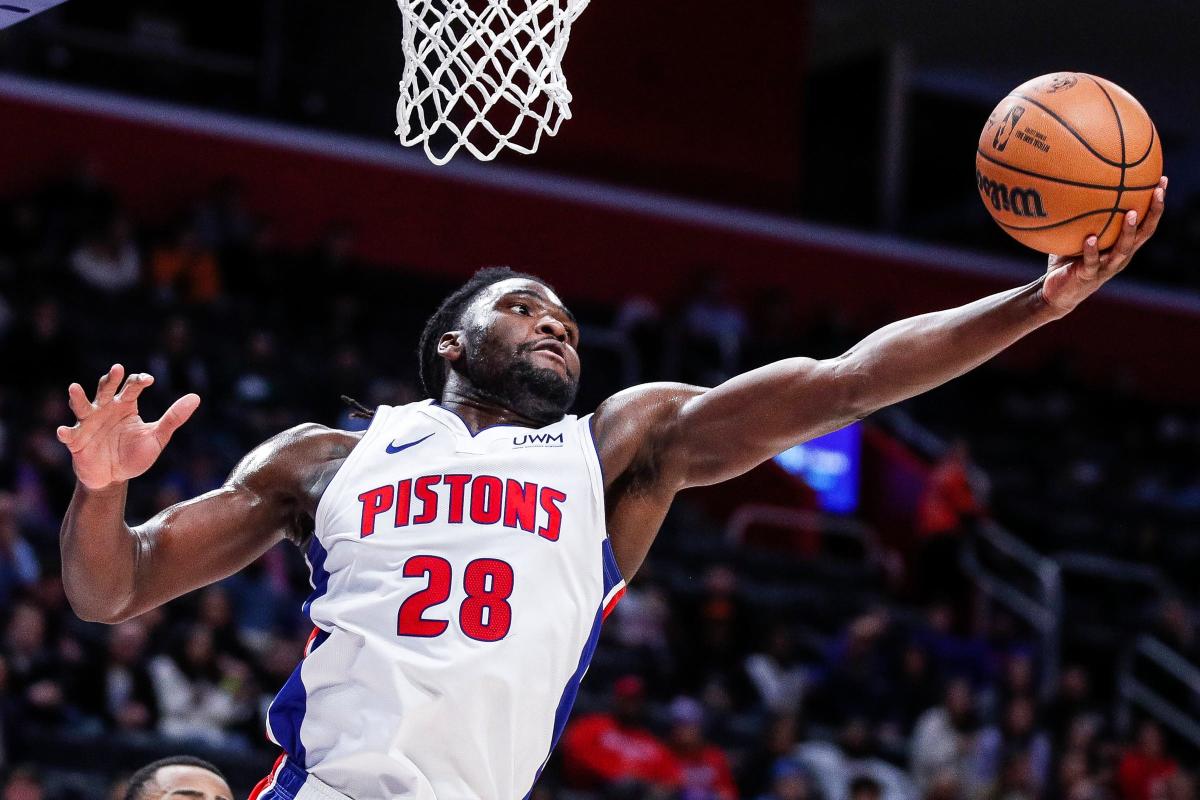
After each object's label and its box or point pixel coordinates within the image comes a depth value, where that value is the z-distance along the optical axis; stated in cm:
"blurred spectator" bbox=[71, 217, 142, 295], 1295
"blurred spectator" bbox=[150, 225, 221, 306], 1338
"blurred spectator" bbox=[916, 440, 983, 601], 1428
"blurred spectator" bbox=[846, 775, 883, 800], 978
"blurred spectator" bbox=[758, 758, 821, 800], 977
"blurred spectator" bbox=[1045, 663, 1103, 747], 1227
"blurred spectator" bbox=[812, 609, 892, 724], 1160
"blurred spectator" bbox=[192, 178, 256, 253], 1444
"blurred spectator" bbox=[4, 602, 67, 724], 837
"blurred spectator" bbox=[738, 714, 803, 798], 1036
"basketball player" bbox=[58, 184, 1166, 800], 368
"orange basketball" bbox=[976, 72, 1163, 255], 376
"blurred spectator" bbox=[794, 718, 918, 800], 1038
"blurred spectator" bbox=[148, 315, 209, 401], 1158
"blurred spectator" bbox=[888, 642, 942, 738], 1177
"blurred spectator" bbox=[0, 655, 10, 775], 804
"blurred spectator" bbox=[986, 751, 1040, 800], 1103
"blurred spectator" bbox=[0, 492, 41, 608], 909
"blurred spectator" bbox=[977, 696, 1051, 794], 1116
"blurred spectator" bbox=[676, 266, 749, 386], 1573
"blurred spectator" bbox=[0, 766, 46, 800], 740
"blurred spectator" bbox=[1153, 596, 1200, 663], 1378
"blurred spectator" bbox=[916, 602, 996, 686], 1308
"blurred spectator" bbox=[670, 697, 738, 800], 991
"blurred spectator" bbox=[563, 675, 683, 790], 980
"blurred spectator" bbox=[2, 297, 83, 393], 1124
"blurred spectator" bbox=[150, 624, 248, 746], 878
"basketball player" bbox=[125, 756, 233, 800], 442
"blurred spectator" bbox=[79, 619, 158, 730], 859
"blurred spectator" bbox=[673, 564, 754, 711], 1128
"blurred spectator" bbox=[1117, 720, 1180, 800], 1184
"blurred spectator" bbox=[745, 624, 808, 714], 1156
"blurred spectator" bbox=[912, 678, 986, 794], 1111
